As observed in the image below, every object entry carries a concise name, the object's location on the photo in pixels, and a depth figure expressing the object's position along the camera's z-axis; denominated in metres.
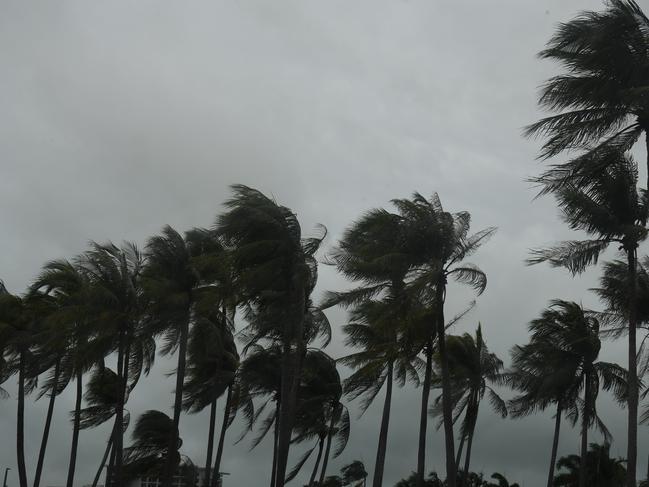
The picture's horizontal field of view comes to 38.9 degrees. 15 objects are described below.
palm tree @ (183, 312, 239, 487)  34.56
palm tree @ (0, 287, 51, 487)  37.69
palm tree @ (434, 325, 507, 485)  39.16
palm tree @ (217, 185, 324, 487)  28.92
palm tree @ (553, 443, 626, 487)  52.34
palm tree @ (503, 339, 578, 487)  37.00
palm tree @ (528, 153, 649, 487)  23.22
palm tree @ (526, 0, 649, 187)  21.48
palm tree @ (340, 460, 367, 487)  52.91
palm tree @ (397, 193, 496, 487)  27.94
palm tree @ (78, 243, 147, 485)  33.72
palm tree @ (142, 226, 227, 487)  32.59
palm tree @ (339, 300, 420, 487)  29.58
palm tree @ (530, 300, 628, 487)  35.69
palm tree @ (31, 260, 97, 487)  33.66
